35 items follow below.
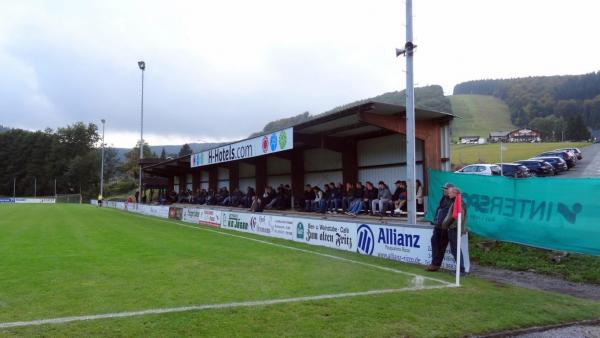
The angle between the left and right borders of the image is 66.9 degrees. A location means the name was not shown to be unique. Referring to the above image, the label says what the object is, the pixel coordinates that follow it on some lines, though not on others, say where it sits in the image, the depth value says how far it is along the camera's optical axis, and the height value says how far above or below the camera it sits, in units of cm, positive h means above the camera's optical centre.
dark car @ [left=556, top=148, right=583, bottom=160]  4390 +413
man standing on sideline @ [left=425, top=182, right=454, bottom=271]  959 -89
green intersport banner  913 -35
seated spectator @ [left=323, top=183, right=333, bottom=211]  2139 -5
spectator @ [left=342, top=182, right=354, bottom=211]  2002 -14
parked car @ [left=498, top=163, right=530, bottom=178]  2816 +155
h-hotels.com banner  2061 +252
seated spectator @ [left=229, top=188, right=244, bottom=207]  3164 -20
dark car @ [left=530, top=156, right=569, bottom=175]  3502 +250
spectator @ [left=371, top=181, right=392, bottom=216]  1767 -20
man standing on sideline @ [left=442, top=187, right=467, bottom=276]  927 -54
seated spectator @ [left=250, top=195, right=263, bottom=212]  2333 -56
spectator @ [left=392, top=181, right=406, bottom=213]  1742 -5
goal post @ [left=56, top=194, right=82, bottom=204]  8693 -50
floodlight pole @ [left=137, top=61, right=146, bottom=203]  4031 +774
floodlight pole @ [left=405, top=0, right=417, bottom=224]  1169 +193
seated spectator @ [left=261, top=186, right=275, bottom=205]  2714 -8
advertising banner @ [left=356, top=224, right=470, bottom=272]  1020 -124
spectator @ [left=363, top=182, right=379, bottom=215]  1867 +4
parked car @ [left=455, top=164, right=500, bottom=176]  2625 +152
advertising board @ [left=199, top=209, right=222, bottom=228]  2289 -116
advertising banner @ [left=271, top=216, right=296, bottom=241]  1620 -119
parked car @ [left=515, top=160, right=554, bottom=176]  3130 +184
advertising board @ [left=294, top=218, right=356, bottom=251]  1319 -119
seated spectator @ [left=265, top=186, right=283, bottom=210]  2634 -28
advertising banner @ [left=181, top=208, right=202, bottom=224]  2586 -119
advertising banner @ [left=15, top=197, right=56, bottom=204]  8334 -84
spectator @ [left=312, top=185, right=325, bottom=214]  2157 -34
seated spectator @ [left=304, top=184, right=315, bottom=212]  2327 -10
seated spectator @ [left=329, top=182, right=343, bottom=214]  2088 -18
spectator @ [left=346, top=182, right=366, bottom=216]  1892 -30
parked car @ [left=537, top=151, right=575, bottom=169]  3889 +331
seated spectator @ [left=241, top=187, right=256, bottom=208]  2934 -25
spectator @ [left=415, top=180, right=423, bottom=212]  1738 -1
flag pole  832 -95
